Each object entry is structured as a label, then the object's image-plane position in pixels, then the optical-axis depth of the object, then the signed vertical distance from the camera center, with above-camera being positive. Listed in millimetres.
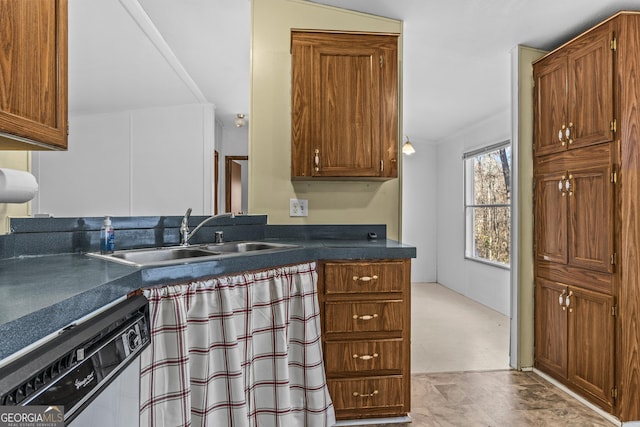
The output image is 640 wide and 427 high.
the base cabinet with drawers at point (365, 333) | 2021 -601
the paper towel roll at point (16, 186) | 1303 +93
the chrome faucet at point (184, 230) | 2057 -81
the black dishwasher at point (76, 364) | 615 -273
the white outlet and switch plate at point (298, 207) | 2611 +49
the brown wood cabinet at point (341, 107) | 2383 +647
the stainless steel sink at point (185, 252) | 1636 -177
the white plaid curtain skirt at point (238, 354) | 1381 -558
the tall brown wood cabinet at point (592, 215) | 2154 +3
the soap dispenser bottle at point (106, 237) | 1757 -102
